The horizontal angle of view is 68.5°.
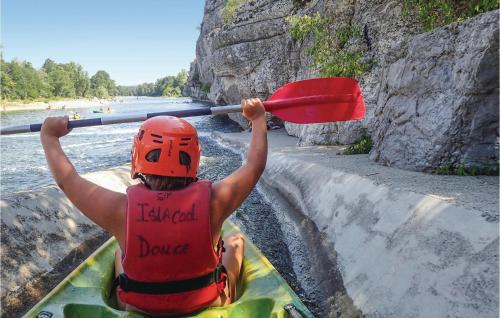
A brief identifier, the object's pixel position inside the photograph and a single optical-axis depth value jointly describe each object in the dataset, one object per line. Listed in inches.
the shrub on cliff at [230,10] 1037.8
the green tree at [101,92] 5083.7
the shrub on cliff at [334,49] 401.7
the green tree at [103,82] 5356.3
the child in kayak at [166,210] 94.0
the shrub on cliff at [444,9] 232.7
